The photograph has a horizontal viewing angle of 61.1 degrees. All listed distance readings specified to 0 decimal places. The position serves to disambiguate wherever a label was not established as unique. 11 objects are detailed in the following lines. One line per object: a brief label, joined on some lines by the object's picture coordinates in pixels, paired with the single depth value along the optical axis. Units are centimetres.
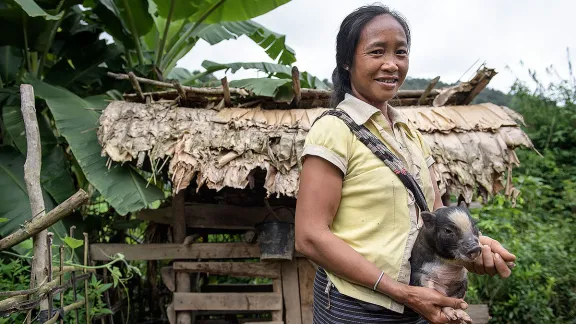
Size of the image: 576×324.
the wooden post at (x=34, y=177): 213
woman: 137
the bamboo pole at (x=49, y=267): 216
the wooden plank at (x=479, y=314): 470
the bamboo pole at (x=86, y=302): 281
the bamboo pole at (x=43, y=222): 198
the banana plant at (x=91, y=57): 375
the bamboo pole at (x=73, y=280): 266
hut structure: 362
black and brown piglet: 140
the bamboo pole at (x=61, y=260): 232
